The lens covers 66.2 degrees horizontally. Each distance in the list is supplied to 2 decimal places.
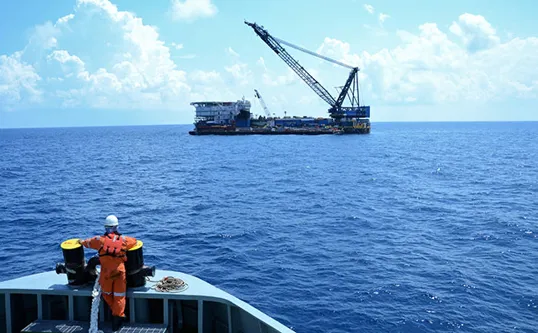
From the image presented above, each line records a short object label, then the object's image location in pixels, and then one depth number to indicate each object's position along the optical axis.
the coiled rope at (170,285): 9.42
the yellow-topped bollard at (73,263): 9.36
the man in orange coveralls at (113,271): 8.81
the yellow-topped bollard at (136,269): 9.19
